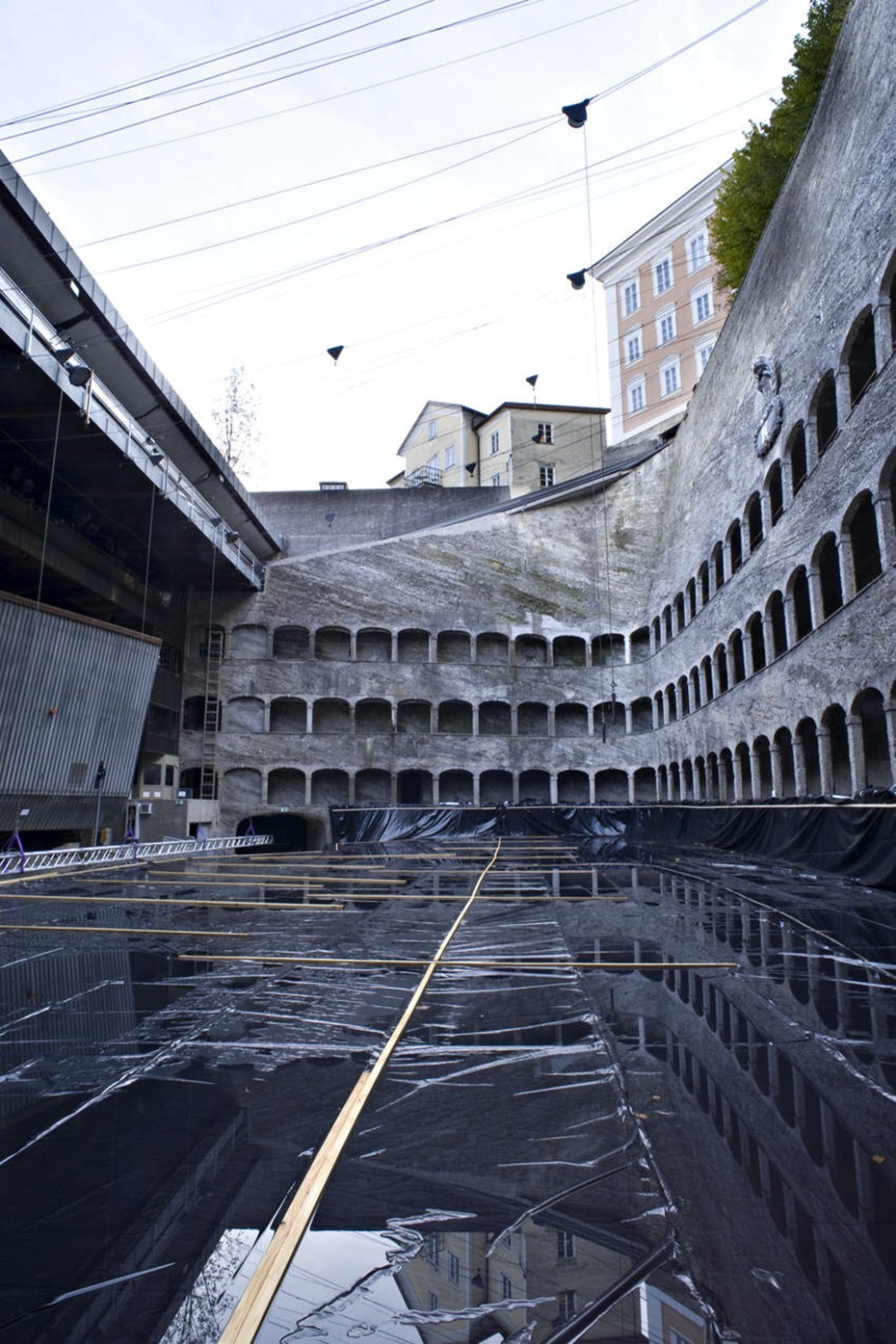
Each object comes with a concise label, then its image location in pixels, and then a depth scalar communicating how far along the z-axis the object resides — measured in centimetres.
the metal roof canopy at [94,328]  1635
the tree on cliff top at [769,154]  2441
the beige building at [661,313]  4112
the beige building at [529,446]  4484
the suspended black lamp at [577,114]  1197
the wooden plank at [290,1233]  204
